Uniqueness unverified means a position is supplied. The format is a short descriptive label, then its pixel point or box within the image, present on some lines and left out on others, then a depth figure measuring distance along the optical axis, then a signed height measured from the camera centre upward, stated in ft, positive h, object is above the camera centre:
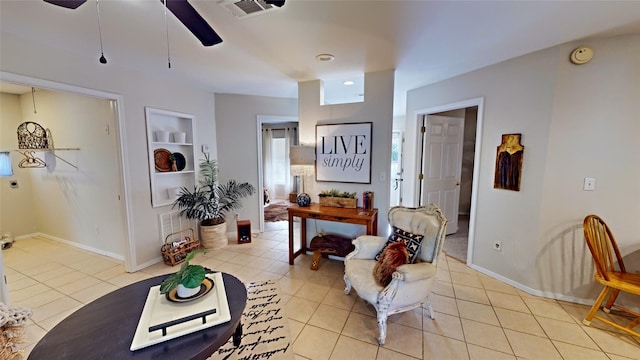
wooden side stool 9.77 -3.53
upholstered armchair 6.23 -3.01
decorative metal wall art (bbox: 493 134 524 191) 8.55 -0.10
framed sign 10.32 +0.32
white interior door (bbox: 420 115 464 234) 12.77 -0.17
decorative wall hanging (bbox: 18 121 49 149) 11.94 +1.10
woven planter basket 12.13 -3.84
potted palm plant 11.85 -2.18
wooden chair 6.39 -3.08
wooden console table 9.18 -2.17
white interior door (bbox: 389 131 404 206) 18.42 -0.52
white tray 3.89 -2.73
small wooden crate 10.21 -1.80
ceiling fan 4.02 +2.58
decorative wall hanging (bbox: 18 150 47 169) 12.62 -0.14
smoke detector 7.17 +3.10
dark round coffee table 3.65 -2.86
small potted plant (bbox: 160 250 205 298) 4.64 -2.33
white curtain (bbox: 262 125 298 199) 21.98 +0.02
